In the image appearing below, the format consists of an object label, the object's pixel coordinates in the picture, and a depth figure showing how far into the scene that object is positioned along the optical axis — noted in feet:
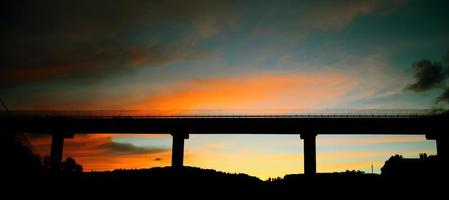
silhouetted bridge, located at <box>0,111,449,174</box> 208.23
